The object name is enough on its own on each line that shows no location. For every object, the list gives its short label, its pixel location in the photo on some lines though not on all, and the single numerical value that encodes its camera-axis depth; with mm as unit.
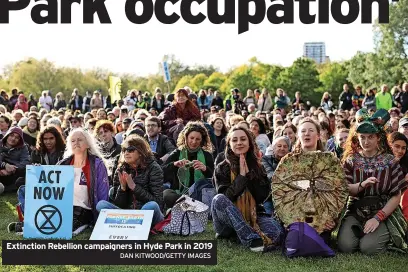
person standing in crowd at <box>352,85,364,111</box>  20406
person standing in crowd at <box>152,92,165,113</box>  19078
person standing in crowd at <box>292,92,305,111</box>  20575
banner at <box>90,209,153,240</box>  5922
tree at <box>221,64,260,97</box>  42938
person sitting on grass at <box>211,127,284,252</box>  5977
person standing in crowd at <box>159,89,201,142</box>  10664
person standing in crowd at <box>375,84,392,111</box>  18411
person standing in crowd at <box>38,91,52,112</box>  23156
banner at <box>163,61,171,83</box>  26297
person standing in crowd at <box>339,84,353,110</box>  20641
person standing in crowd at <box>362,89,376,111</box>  18984
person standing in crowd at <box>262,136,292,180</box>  7480
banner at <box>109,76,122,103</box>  21203
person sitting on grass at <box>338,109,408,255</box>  5805
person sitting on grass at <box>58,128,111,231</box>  6812
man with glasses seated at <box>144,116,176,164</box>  8961
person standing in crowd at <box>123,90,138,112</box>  20316
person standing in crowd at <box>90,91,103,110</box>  22656
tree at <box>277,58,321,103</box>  39969
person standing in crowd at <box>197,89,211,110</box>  21047
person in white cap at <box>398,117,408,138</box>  8309
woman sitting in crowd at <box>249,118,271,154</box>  9835
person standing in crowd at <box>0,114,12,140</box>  10662
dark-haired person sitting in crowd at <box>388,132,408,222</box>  6758
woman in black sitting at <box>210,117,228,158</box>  10121
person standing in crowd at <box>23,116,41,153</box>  10734
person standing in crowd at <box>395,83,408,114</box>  18531
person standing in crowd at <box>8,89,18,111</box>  20994
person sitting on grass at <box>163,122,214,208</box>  7586
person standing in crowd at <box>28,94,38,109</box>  23703
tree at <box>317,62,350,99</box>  45781
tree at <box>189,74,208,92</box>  55569
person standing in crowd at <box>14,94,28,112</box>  20617
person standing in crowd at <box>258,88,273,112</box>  20172
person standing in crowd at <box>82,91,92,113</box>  23203
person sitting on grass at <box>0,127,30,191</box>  9562
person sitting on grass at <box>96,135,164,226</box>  6641
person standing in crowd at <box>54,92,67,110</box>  23625
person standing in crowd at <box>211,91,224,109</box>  20906
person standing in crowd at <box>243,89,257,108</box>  20766
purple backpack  5582
